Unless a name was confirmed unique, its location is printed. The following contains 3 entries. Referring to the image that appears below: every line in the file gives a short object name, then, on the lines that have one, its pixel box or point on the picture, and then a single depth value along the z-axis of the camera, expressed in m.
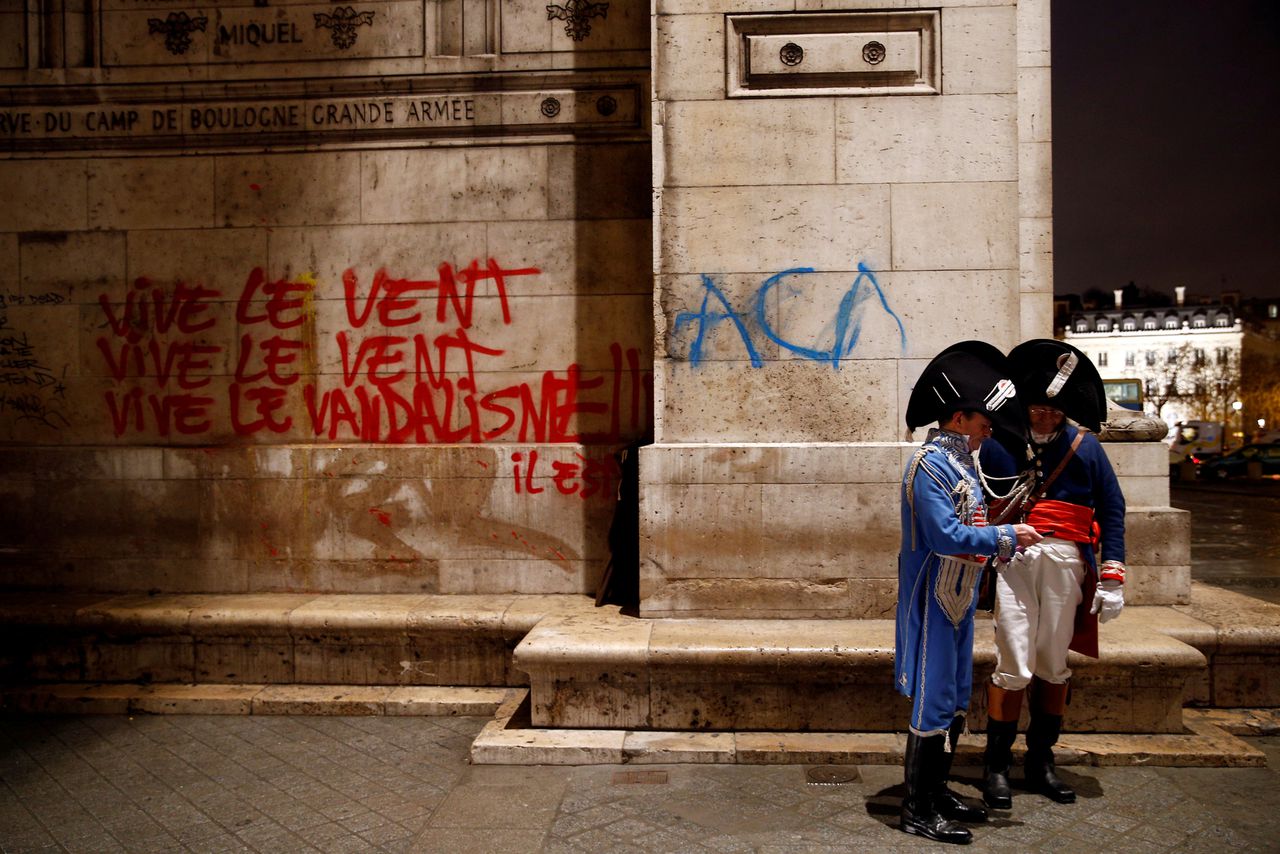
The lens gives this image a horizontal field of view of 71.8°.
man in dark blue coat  4.43
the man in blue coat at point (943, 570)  3.98
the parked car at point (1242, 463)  33.66
